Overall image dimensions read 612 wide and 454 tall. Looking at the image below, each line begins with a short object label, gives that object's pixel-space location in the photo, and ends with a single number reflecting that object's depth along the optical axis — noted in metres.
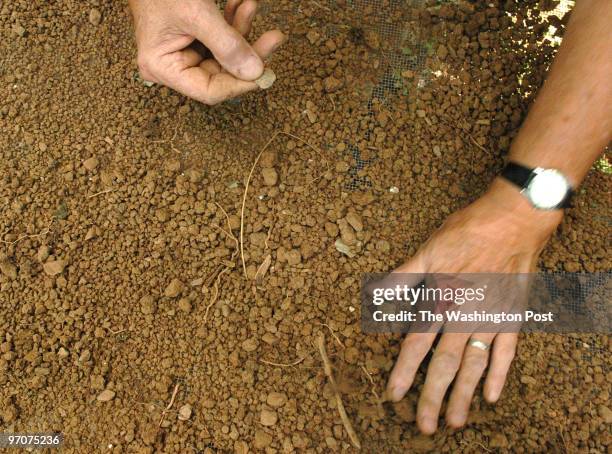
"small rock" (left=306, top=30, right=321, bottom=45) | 1.39
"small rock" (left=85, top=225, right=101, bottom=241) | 1.30
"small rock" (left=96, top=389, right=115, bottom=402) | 1.23
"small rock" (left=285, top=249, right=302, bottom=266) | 1.28
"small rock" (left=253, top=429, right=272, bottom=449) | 1.19
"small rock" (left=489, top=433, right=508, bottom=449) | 1.19
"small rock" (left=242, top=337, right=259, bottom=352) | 1.24
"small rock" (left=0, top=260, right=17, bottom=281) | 1.30
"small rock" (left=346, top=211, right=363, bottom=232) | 1.29
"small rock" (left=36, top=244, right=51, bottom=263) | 1.29
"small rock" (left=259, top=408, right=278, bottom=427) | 1.20
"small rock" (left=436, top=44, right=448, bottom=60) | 1.40
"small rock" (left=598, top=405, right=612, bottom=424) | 1.22
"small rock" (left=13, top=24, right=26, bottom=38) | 1.43
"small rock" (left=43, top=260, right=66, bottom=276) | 1.29
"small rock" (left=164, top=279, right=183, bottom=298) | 1.27
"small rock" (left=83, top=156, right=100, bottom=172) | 1.34
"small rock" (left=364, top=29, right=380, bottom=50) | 1.40
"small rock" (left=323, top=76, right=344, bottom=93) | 1.36
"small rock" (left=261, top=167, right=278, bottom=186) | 1.32
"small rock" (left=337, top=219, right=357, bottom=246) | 1.29
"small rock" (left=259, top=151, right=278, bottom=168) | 1.33
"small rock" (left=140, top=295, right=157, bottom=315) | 1.26
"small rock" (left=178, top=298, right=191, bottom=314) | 1.26
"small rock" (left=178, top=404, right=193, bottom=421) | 1.21
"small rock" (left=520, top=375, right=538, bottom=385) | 1.23
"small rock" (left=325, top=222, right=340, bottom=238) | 1.30
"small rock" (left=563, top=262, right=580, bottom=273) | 1.30
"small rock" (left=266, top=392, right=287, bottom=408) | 1.21
